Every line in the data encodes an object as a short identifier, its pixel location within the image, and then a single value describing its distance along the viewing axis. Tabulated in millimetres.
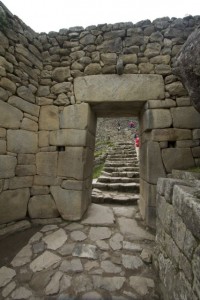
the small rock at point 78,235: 2808
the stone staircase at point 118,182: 4694
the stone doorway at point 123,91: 3297
